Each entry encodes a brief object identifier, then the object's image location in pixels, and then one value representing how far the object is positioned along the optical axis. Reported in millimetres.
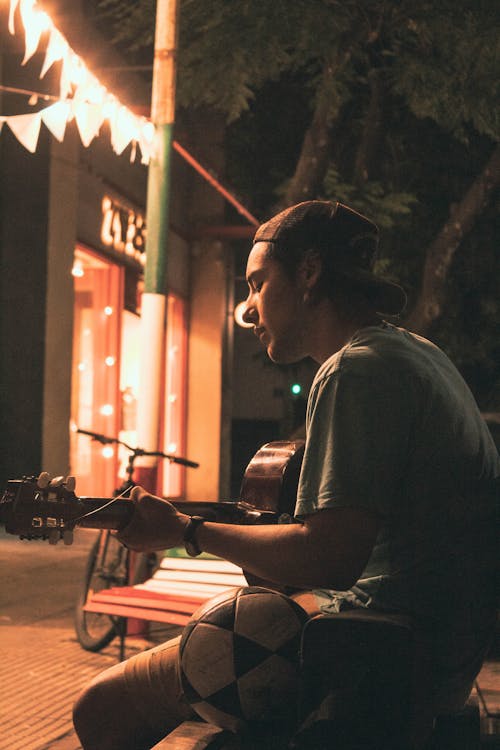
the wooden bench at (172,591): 6000
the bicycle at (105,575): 7086
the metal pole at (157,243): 7824
